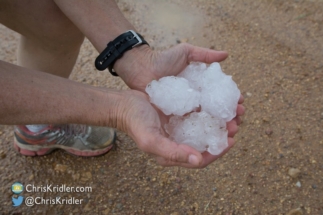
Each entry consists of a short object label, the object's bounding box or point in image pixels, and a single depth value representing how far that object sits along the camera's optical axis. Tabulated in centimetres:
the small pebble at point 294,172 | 95
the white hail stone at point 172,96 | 81
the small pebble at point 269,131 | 104
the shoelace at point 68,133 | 96
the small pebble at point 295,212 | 90
